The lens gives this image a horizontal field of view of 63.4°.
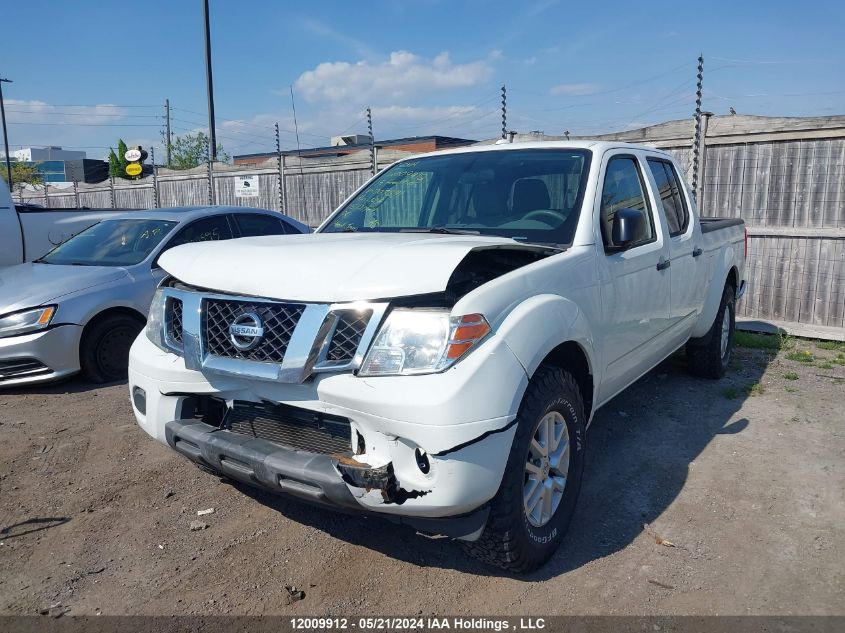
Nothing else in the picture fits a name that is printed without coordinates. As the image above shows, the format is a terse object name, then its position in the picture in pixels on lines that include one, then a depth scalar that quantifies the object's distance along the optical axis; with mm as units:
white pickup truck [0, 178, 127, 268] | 8086
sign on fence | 14070
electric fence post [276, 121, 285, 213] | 13041
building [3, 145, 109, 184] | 39250
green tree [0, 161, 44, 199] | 44759
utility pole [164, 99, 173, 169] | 46619
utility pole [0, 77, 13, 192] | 39800
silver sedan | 5684
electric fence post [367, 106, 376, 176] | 10844
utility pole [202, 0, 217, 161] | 16562
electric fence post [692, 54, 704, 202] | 8360
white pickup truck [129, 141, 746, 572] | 2521
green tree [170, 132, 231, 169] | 44781
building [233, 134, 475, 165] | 38897
